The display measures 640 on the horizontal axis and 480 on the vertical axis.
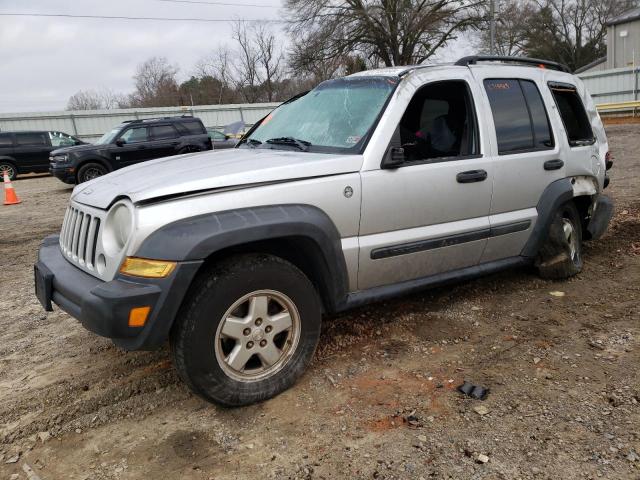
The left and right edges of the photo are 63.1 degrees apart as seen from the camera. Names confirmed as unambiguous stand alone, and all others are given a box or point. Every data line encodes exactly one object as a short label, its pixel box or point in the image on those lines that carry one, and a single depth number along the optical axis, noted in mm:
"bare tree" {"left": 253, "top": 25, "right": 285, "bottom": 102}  54469
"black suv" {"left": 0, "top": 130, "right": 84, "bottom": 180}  17359
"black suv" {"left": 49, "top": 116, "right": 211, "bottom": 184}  12969
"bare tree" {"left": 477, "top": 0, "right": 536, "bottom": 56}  34438
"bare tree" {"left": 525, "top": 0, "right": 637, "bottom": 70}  49812
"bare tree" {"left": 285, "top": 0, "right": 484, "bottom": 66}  32875
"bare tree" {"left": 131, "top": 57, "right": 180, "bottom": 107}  56062
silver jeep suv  2553
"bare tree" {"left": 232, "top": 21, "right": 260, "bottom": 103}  55562
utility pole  25156
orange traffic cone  11477
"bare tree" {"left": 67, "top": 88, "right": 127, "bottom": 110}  56094
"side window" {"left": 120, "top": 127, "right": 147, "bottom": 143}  13781
